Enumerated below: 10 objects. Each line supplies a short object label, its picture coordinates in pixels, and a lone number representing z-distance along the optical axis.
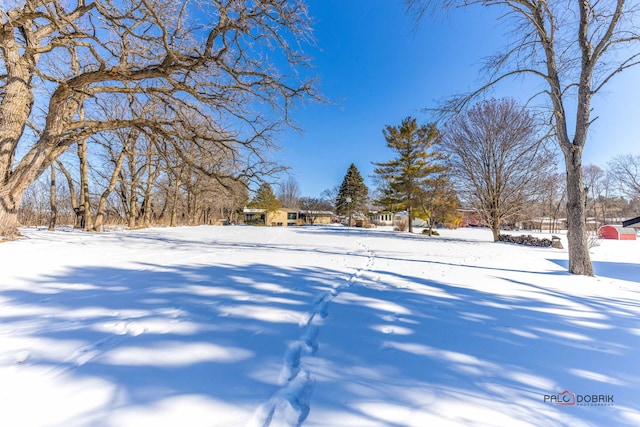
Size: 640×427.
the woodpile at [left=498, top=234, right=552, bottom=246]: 12.71
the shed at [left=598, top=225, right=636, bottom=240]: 19.73
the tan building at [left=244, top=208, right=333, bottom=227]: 41.34
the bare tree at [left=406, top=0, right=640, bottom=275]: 5.34
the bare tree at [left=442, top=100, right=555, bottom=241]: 13.33
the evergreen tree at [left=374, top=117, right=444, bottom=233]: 18.50
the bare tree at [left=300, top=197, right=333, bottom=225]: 49.34
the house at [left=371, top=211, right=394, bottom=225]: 44.01
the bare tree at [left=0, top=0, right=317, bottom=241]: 5.55
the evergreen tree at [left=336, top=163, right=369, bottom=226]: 38.19
